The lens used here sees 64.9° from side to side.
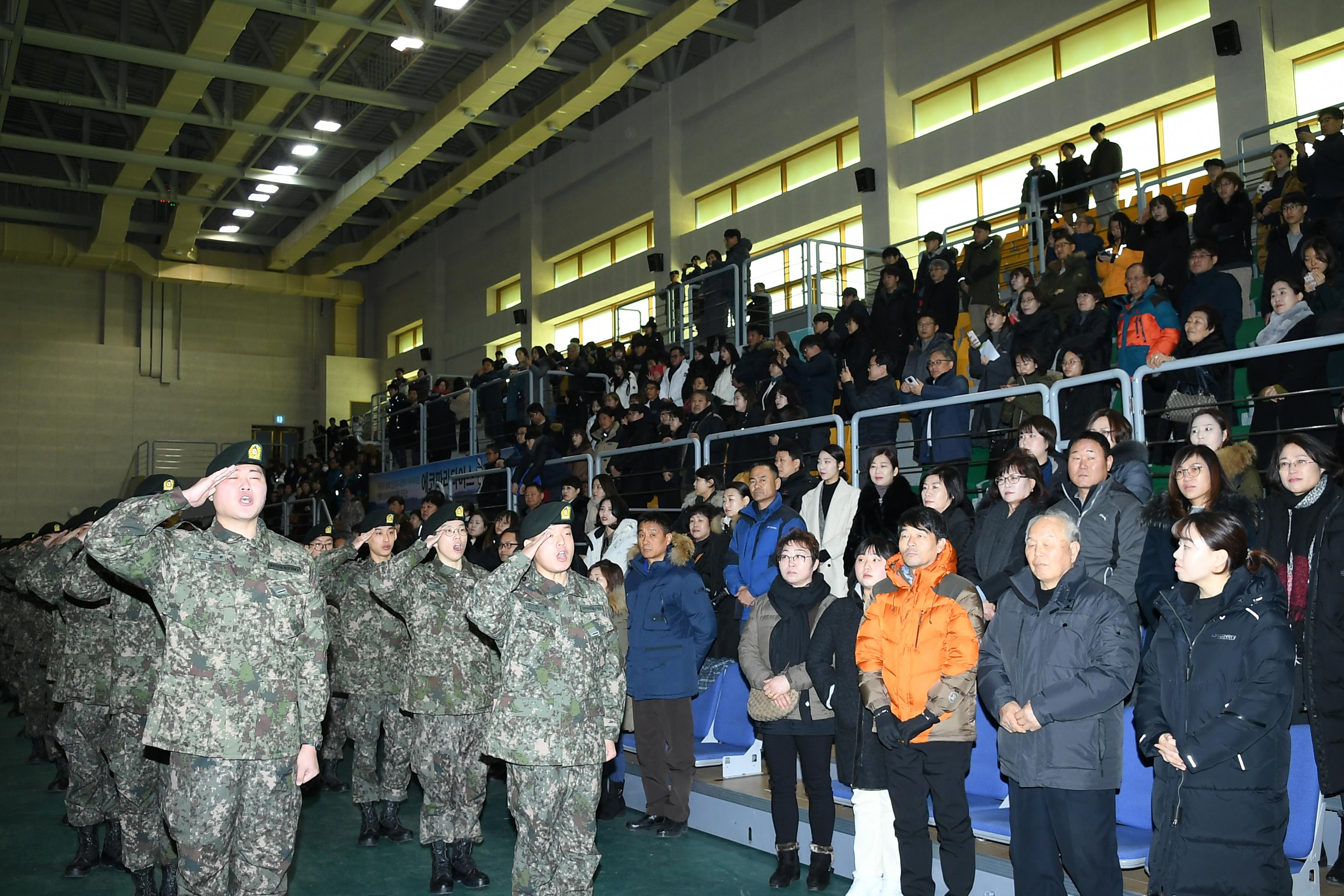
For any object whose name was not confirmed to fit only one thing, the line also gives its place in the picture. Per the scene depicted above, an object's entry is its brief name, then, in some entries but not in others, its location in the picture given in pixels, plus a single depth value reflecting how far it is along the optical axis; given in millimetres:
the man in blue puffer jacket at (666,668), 6391
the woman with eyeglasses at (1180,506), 4598
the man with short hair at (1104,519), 4918
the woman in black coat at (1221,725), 3578
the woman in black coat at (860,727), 4820
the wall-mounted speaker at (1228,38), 11477
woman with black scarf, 5234
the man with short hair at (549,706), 4383
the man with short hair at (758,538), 6824
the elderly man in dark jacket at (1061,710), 3980
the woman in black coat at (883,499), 6875
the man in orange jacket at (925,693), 4512
